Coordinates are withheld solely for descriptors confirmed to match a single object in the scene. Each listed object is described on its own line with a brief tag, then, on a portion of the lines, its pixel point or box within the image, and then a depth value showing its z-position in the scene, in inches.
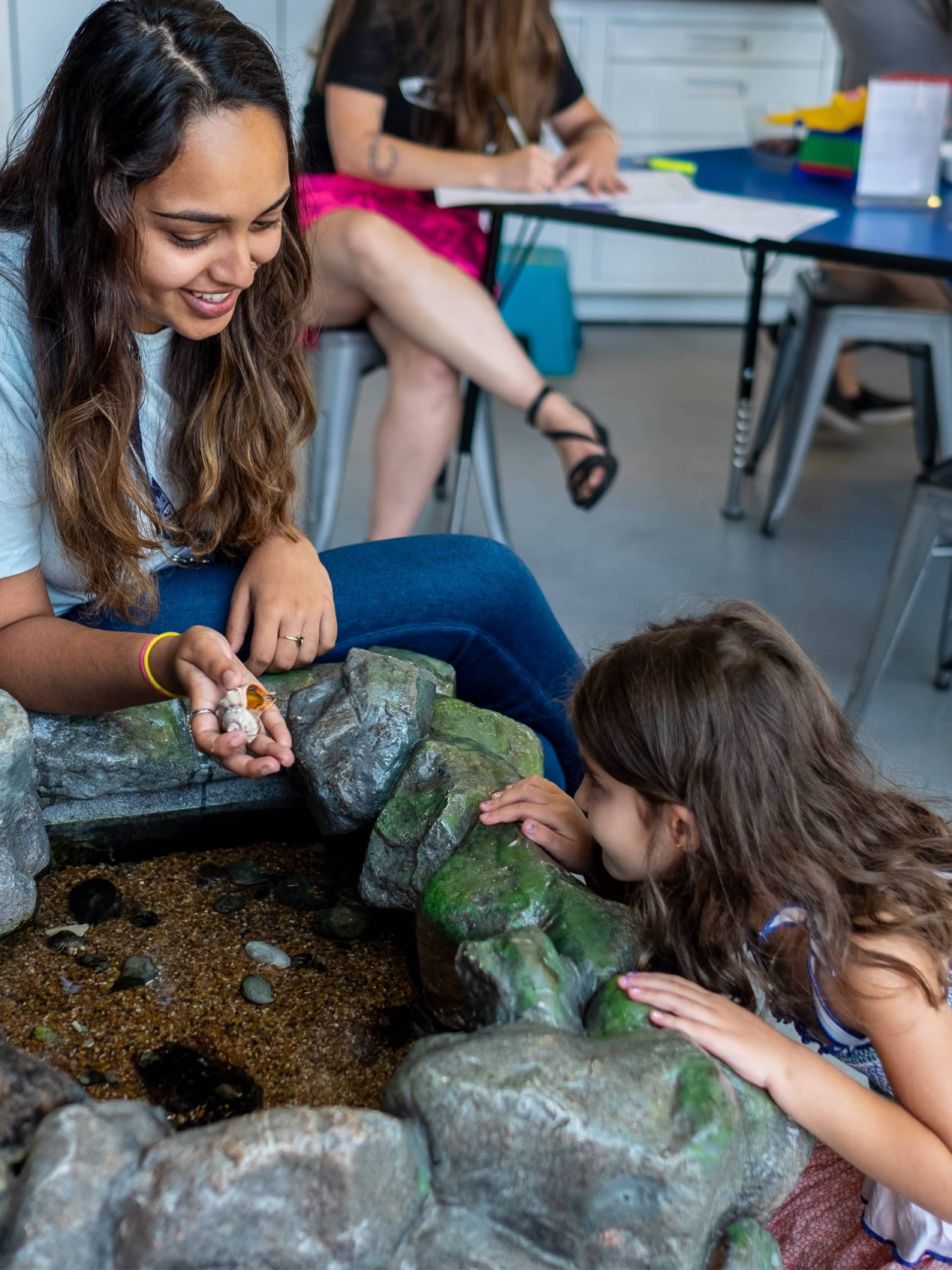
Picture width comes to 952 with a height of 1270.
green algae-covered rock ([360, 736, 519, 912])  39.7
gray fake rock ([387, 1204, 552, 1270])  27.1
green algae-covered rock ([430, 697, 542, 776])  44.9
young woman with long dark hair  39.2
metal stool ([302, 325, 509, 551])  91.8
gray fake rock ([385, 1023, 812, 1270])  27.5
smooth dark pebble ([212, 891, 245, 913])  41.8
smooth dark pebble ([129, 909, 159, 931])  40.8
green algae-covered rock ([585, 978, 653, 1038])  31.7
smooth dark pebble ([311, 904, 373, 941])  41.2
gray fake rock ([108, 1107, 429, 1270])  25.4
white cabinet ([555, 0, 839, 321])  159.0
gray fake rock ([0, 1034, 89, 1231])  27.0
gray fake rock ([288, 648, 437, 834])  42.4
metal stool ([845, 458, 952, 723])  74.1
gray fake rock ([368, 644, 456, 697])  49.1
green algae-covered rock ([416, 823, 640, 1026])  35.0
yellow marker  96.1
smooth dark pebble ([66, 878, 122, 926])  41.0
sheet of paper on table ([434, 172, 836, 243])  80.0
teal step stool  146.9
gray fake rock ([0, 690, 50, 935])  38.2
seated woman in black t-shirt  85.9
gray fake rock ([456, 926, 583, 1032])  30.9
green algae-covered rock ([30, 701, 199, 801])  43.4
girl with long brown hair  33.0
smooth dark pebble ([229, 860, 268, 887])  43.3
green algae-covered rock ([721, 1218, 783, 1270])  29.2
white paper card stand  90.0
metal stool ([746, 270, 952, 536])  103.7
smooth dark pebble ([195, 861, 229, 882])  43.4
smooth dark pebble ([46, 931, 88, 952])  39.5
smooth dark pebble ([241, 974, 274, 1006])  38.1
